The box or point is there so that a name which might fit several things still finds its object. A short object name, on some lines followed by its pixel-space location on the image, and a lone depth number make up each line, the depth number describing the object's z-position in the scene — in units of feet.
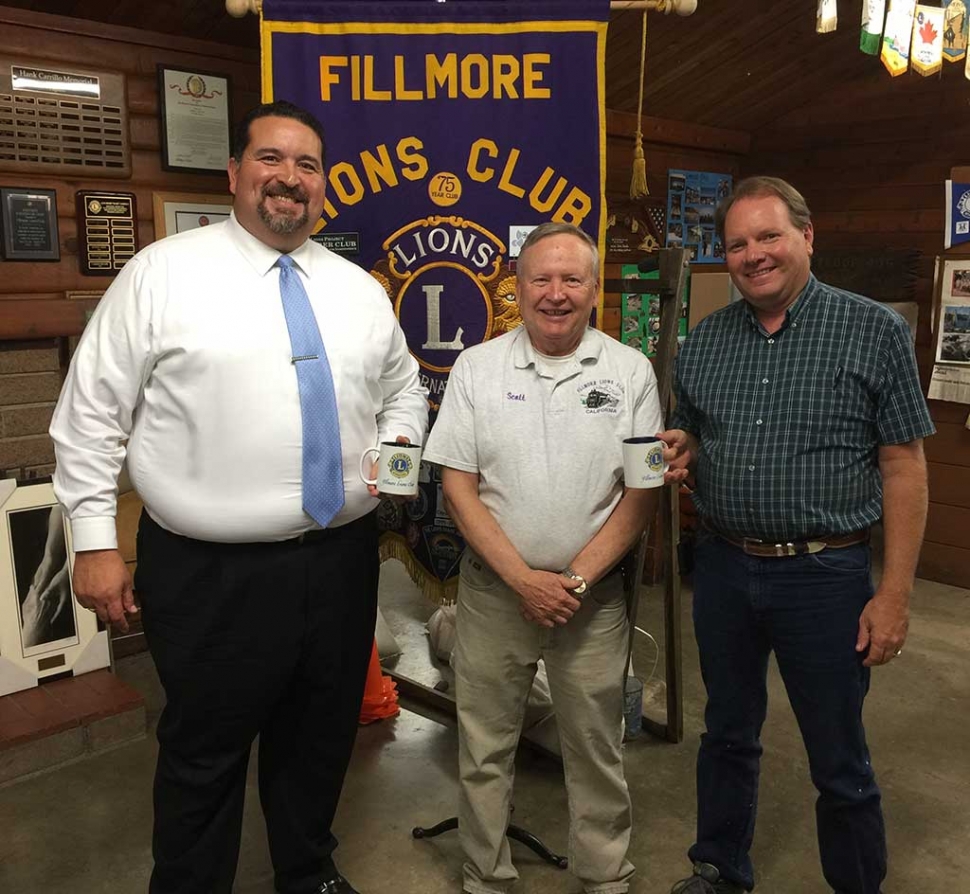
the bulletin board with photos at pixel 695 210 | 16.37
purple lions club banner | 8.23
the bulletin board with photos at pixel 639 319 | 15.80
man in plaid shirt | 5.62
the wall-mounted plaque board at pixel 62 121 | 9.50
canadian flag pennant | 10.39
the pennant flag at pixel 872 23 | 9.54
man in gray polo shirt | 6.10
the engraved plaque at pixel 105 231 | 10.24
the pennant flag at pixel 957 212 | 13.64
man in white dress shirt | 5.55
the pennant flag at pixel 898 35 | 9.85
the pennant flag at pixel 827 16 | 9.29
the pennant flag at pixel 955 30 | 10.75
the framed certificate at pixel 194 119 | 10.62
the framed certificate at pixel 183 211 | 10.82
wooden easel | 8.00
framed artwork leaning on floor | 9.37
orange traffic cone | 9.78
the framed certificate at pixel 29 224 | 9.68
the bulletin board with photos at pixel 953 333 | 13.97
